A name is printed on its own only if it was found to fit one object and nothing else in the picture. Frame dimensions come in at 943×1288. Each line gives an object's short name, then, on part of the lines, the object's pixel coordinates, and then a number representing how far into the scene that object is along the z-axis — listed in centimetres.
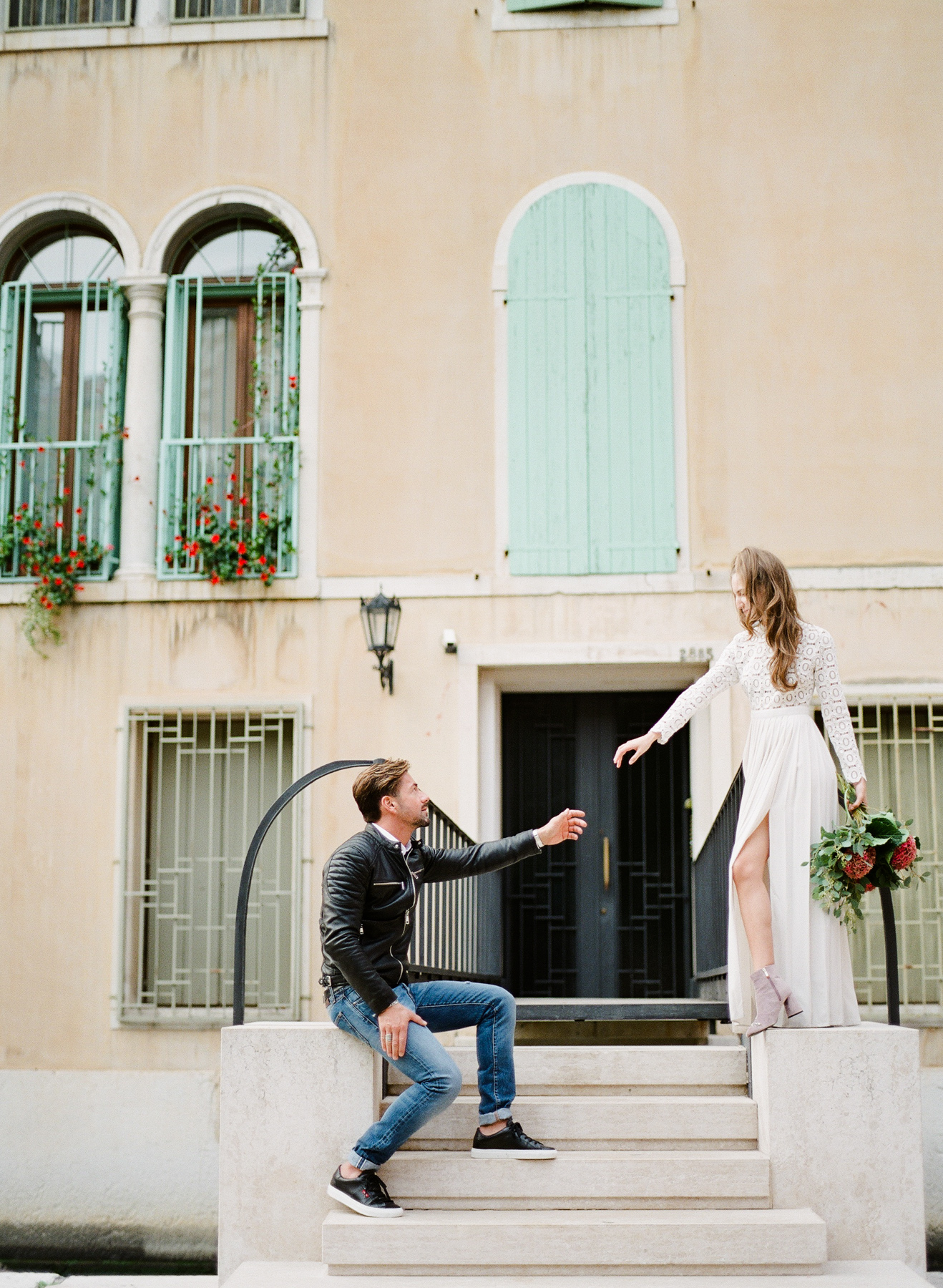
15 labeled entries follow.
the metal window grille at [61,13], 948
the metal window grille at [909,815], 825
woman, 543
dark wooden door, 902
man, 497
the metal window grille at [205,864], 859
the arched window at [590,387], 873
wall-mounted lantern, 853
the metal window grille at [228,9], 937
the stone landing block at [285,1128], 528
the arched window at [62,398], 904
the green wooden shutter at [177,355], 923
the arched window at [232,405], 885
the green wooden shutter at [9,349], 930
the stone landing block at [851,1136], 521
